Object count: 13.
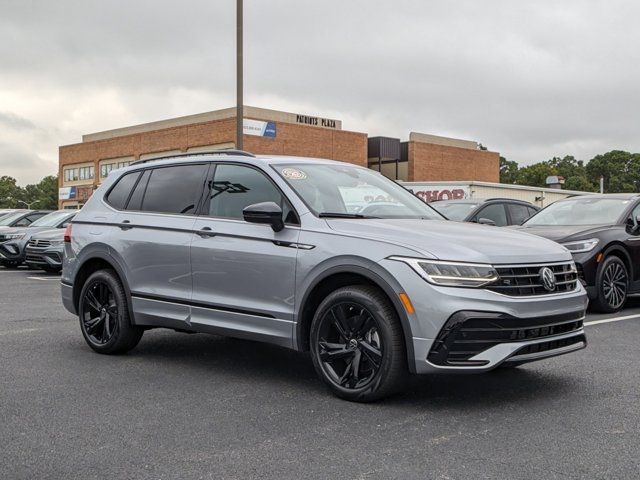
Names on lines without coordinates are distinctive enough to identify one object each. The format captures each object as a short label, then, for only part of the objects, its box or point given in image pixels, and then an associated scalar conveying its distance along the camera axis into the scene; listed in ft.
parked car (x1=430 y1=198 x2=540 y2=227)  43.18
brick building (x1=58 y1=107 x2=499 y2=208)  184.34
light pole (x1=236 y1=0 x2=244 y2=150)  59.00
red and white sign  98.85
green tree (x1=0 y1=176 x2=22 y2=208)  560.90
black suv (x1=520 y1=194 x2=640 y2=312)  31.19
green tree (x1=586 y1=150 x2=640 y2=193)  396.57
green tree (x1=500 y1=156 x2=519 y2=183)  416.46
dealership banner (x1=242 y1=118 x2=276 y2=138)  177.99
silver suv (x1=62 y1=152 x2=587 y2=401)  15.38
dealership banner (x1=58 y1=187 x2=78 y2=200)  238.89
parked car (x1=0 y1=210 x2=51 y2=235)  69.45
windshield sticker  19.16
